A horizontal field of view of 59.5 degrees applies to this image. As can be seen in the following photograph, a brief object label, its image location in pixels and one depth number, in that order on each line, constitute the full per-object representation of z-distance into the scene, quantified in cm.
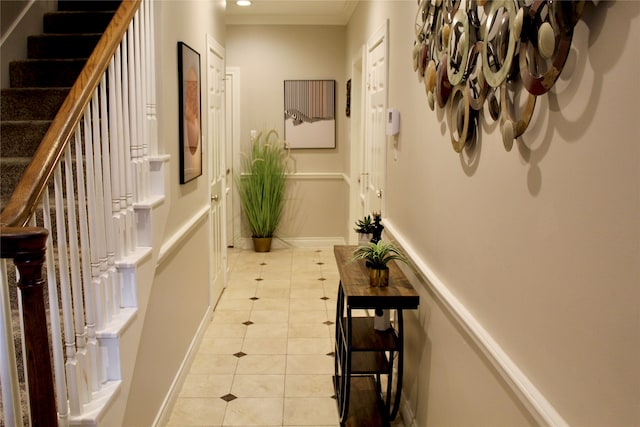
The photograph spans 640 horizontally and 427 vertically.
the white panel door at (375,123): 366
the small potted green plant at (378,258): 253
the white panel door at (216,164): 441
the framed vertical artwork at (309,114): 665
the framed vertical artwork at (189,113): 326
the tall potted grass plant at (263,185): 648
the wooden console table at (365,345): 241
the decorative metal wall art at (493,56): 119
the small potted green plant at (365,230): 306
